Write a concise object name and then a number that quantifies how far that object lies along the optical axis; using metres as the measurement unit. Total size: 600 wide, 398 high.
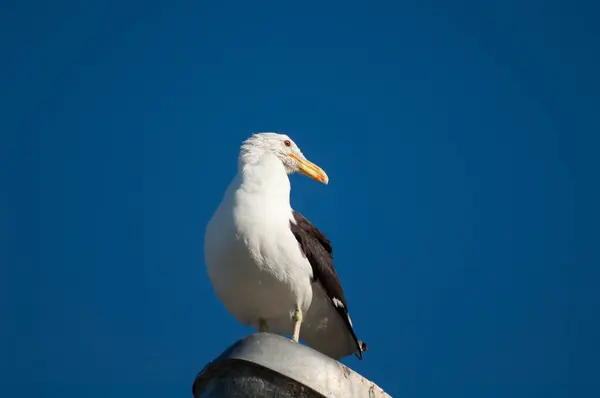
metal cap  14.38
